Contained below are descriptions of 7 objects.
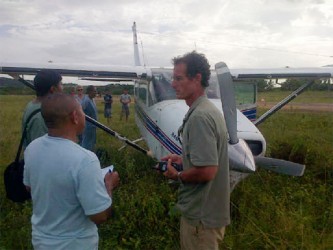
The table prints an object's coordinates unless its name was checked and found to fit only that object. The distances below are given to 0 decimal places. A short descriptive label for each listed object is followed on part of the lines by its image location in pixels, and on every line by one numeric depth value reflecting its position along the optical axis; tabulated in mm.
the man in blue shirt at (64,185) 1843
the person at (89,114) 7695
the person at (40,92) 3197
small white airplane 3873
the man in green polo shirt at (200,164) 2252
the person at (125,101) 18188
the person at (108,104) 16741
